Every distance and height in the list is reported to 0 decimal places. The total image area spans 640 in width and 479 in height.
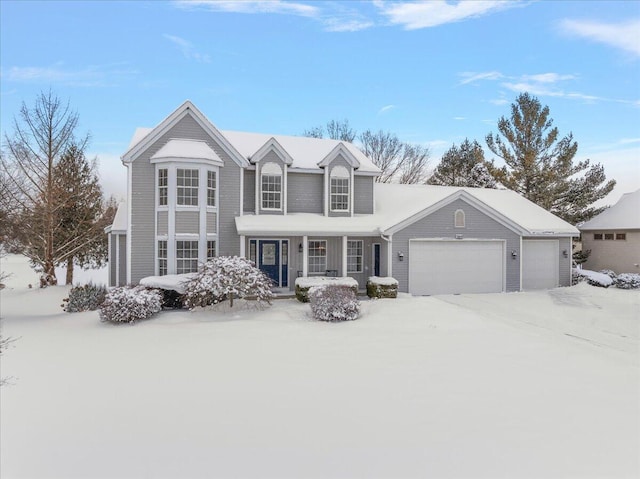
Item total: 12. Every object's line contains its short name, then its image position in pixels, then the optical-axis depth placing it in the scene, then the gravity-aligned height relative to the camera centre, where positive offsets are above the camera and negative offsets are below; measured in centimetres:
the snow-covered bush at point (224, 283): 1388 -154
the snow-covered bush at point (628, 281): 2141 -217
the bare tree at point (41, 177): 2309 +369
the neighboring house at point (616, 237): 2369 +25
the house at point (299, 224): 1648 +76
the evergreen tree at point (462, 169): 3456 +635
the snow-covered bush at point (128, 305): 1269 -215
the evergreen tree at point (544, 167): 2891 +545
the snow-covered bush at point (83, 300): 1489 -227
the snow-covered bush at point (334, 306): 1300 -218
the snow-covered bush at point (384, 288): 1662 -199
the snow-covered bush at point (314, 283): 1602 -177
